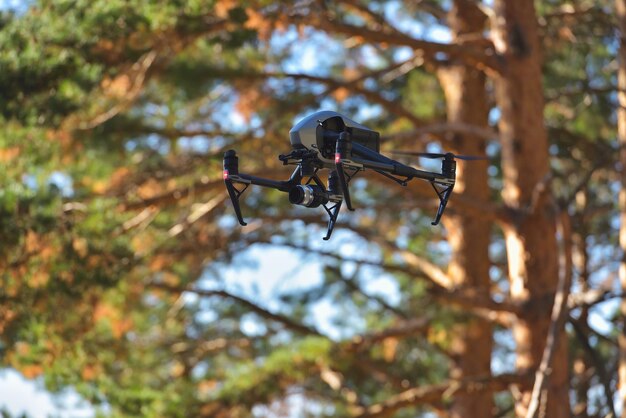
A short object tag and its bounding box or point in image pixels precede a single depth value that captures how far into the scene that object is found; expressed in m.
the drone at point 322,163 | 9.08
